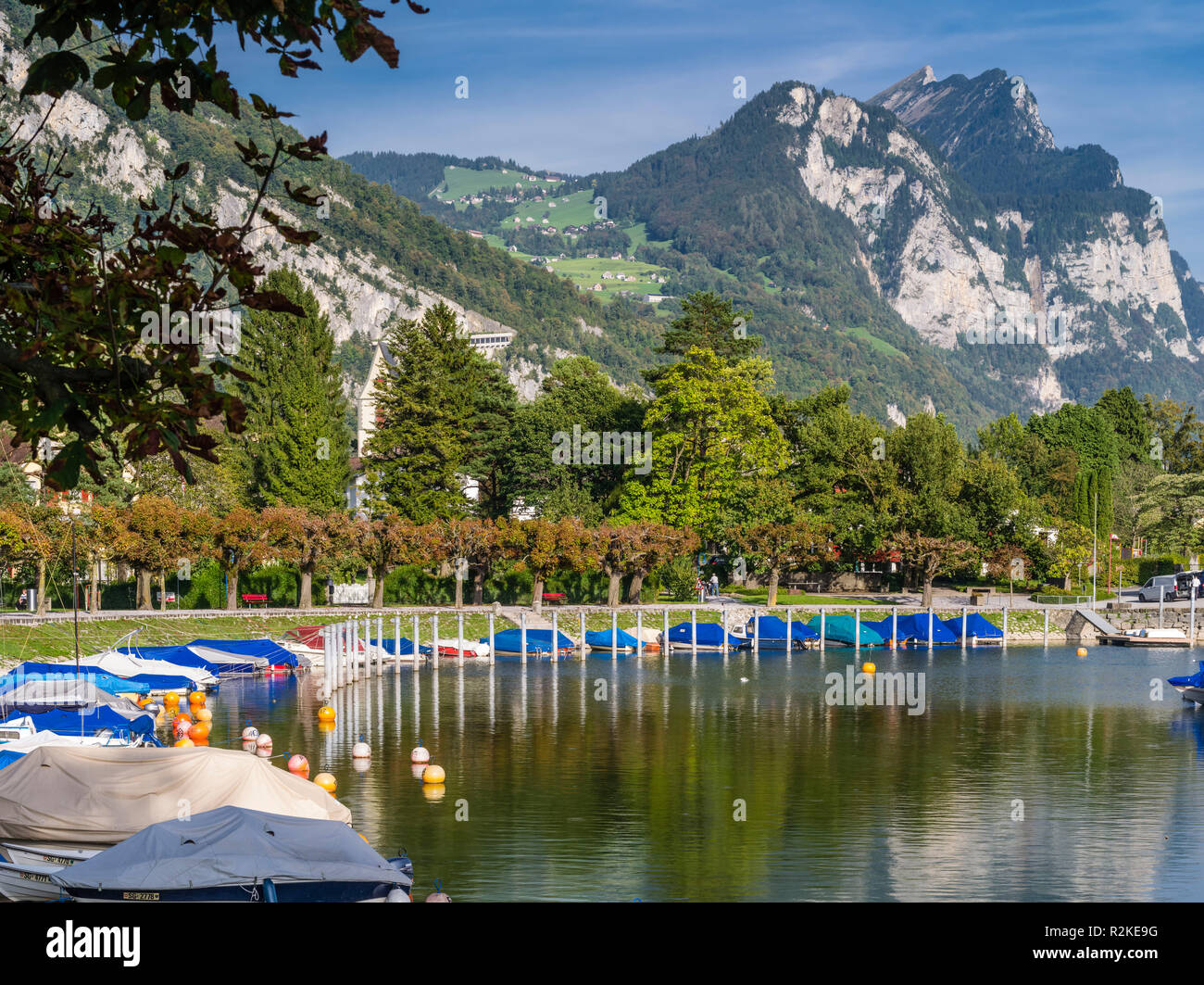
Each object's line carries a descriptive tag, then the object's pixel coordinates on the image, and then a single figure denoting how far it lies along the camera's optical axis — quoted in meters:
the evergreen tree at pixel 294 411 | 106.12
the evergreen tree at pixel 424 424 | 104.31
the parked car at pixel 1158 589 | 106.94
